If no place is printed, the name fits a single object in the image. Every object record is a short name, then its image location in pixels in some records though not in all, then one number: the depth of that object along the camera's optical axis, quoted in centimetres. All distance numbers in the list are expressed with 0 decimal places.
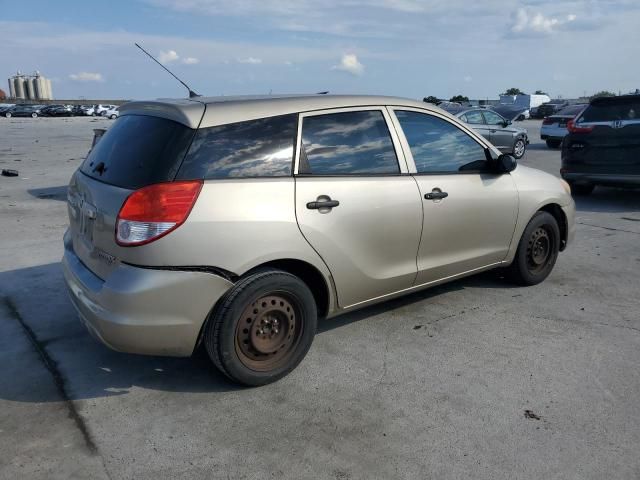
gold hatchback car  301
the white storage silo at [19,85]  13184
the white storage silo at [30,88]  13138
